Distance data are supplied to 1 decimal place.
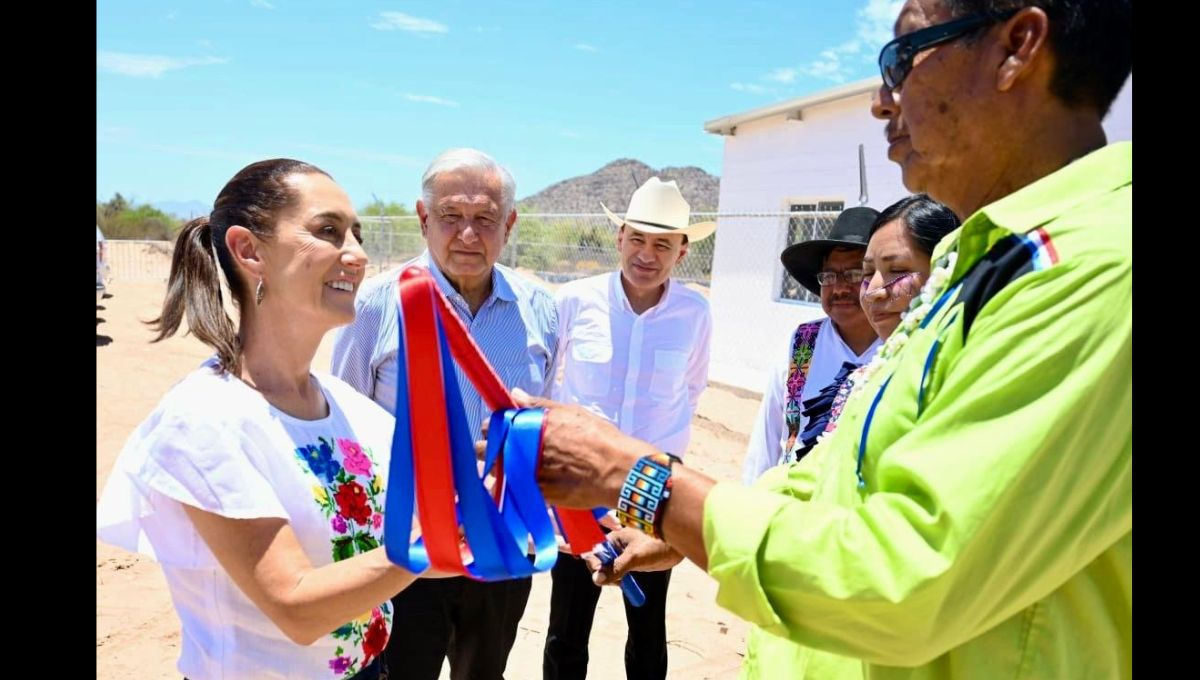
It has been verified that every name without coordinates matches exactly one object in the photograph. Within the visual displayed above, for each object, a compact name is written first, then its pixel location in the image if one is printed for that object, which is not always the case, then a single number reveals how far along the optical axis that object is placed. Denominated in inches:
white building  465.4
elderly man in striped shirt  126.6
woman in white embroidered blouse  73.5
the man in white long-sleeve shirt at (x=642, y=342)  171.0
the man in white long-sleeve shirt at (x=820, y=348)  138.8
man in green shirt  41.1
